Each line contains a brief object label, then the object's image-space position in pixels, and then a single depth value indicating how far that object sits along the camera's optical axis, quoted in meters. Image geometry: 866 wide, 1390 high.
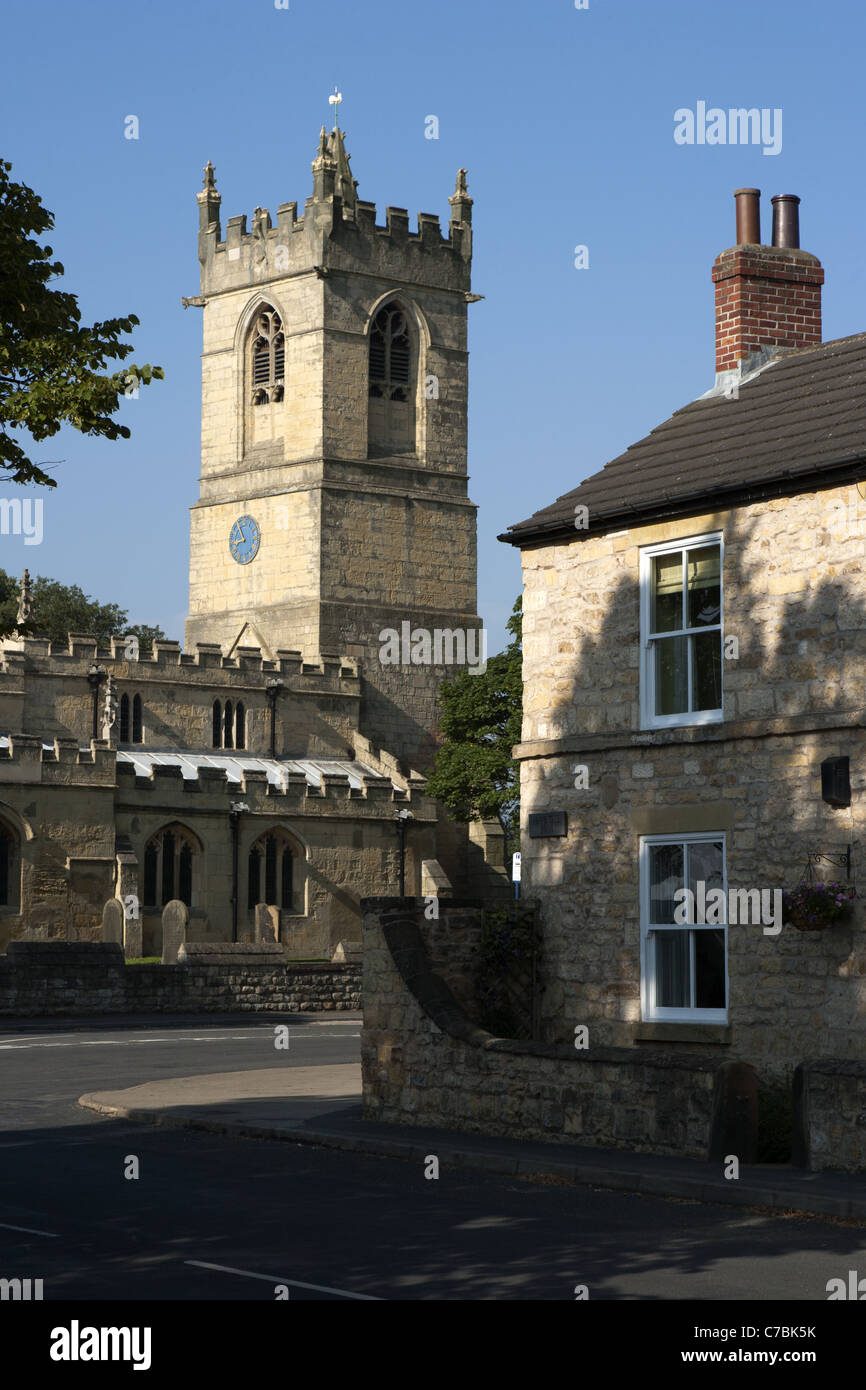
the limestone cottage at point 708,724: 16.39
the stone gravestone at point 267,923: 54.88
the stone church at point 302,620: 56.75
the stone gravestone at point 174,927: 45.28
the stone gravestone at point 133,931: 51.03
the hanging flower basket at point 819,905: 15.81
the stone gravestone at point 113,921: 47.38
